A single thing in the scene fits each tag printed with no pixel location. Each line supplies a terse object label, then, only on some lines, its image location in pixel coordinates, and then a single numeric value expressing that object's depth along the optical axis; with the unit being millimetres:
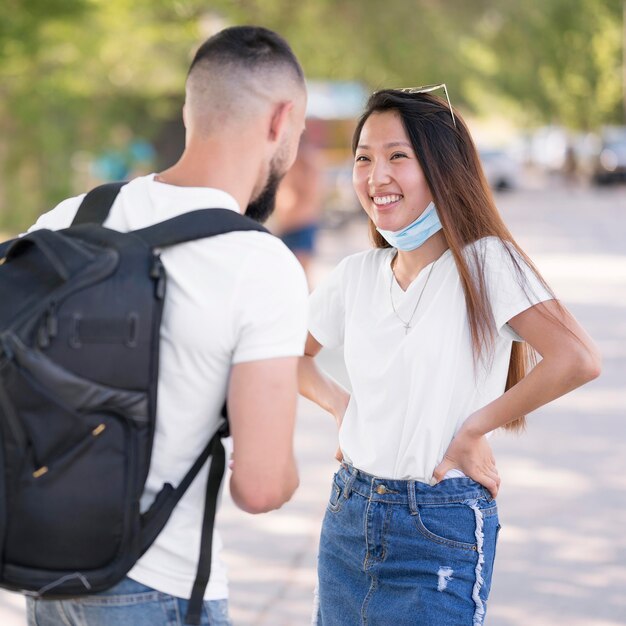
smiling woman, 5449
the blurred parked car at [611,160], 83118
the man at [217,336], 4127
